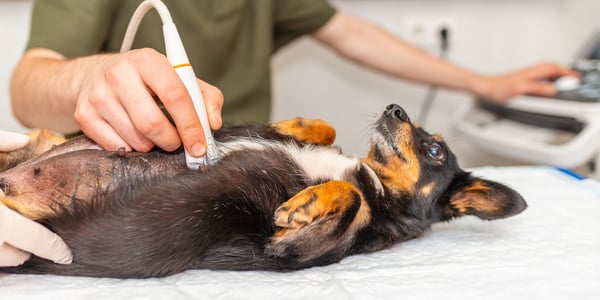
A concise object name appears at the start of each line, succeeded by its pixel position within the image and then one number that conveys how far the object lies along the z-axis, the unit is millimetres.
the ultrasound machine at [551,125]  1513
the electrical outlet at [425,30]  2189
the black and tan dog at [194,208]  774
